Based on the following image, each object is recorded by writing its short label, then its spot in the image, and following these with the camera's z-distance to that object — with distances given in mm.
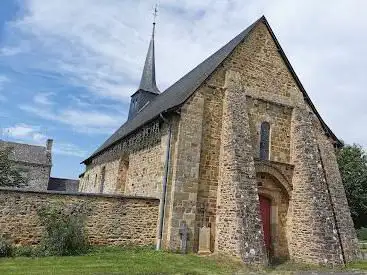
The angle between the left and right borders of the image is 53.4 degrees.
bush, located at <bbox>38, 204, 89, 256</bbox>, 11102
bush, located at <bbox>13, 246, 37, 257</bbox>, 10867
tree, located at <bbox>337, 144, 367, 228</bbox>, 29797
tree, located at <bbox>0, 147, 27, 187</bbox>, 18453
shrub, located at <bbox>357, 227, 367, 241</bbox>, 37844
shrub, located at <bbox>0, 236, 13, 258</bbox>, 10641
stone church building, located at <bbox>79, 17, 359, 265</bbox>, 12211
